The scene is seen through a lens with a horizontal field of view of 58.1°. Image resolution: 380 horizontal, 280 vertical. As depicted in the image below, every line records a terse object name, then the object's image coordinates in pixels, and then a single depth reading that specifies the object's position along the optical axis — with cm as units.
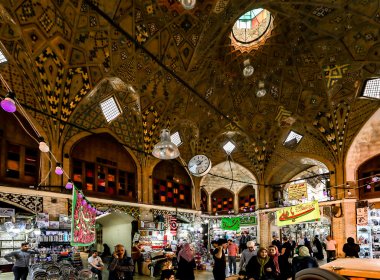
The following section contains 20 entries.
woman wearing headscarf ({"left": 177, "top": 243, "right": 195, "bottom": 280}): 686
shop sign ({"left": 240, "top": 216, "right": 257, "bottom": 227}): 2238
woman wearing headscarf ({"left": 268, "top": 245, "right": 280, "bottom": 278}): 613
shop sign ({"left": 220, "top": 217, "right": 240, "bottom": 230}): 2303
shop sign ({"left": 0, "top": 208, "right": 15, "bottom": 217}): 1060
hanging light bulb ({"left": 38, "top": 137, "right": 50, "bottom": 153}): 700
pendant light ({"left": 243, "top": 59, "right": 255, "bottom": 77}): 1712
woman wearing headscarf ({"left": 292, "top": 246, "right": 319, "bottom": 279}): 582
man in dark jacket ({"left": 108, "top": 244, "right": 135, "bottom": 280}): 597
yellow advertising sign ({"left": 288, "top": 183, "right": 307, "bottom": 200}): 1684
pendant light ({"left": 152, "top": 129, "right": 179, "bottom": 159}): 623
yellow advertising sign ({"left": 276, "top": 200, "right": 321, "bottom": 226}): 1398
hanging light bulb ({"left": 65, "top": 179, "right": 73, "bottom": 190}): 1169
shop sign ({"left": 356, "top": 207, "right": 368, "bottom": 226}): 1616
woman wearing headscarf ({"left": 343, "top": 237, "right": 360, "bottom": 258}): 917
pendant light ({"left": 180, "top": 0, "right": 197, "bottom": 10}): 623
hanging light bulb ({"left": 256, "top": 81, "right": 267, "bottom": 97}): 1742
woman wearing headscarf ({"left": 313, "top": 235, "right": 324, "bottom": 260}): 1543
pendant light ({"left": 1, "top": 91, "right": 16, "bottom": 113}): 533
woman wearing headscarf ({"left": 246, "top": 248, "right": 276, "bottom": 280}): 545
